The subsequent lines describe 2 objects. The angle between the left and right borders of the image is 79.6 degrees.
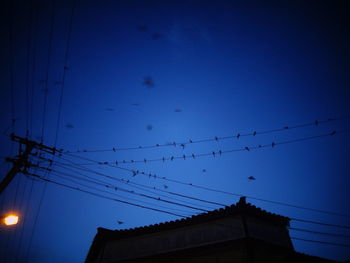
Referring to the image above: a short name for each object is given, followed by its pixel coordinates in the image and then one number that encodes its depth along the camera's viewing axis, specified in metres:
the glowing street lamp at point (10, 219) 7.53
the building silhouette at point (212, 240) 9.52
